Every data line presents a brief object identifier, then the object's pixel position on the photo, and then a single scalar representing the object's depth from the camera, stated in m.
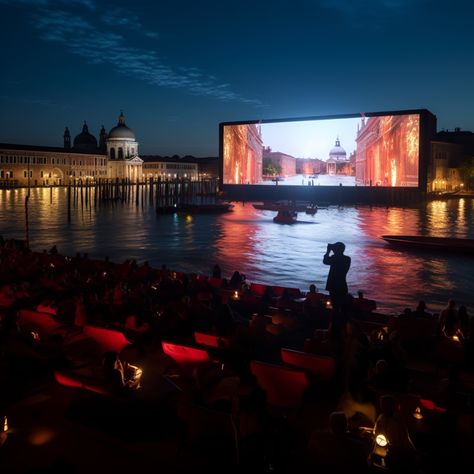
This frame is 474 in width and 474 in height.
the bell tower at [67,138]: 157.38
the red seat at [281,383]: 5.07
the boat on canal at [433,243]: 25.02
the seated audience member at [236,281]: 12.54
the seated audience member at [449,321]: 7.83
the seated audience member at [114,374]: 5.16
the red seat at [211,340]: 6.25
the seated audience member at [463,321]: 7.79
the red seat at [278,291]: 11.60
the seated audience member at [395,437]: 3.99
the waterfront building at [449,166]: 86.75
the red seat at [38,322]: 7.39
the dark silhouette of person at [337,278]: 8.65
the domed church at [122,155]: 135.75
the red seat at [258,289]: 11.61
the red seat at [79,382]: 5.16
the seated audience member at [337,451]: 3.81
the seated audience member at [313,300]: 8.80
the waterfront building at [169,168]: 150.25
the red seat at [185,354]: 5.89
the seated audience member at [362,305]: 9.39
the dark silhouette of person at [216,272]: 14.53
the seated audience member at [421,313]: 9.08
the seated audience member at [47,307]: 8.32
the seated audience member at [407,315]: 7.82
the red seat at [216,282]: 12.48
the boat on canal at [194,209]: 53.59
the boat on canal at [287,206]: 51.78
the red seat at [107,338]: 6.54
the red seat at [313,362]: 5.55
